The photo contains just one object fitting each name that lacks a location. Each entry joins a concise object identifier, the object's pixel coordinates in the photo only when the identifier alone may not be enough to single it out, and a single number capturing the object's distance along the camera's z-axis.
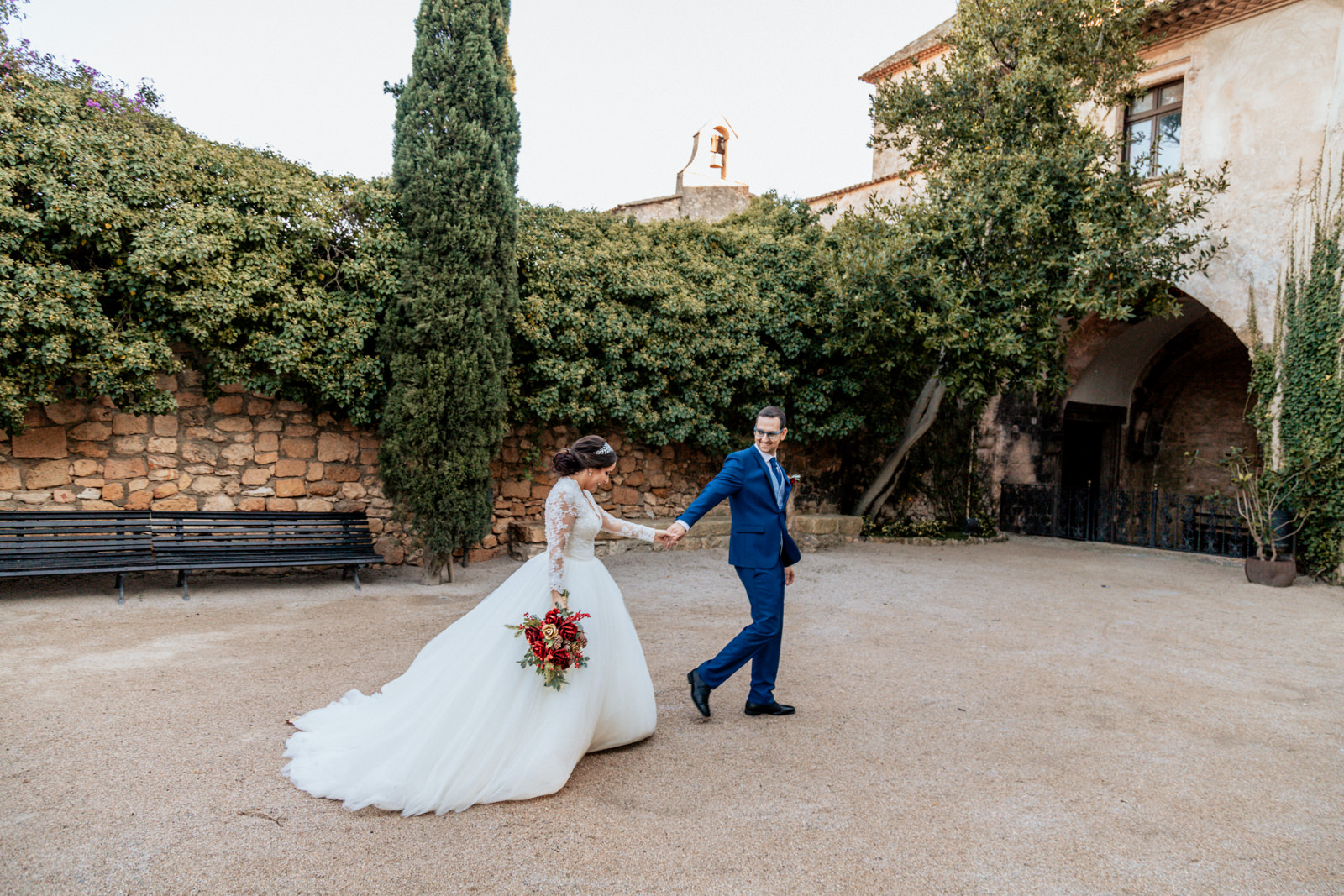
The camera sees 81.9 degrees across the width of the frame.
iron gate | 11.84
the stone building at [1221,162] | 9.98
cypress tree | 8.05
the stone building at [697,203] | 19.03
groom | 4.27
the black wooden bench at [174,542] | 6.77
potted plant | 9.50
